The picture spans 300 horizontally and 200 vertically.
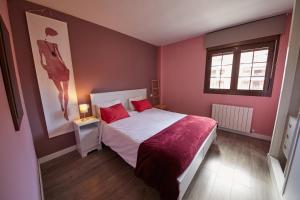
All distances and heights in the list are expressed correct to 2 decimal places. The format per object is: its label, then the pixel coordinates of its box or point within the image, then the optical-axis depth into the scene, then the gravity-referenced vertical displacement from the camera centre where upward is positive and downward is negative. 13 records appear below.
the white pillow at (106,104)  2.52 -0.49
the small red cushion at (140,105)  3.17 -0.64
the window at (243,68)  2.50 +0.27
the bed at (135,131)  1.62 -0.82
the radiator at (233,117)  2.75 -0.89
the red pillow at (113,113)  2.38 -0.65
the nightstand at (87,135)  2.18 -0.97
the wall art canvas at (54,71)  1.88 +0.19
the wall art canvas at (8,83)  0.77 +0.00
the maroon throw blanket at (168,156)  1.30 -0.88
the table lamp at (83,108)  2.26 -0.49
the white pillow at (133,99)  3.24 -0.50
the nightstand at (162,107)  3.90 -0.84
